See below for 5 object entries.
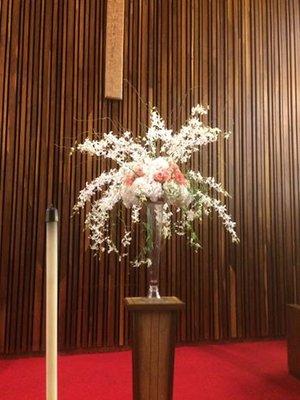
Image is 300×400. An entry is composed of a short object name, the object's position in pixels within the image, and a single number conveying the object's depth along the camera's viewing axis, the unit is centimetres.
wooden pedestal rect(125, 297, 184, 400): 220
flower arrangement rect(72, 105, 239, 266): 229
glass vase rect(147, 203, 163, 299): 231
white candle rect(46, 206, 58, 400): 74
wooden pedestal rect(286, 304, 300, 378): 303
